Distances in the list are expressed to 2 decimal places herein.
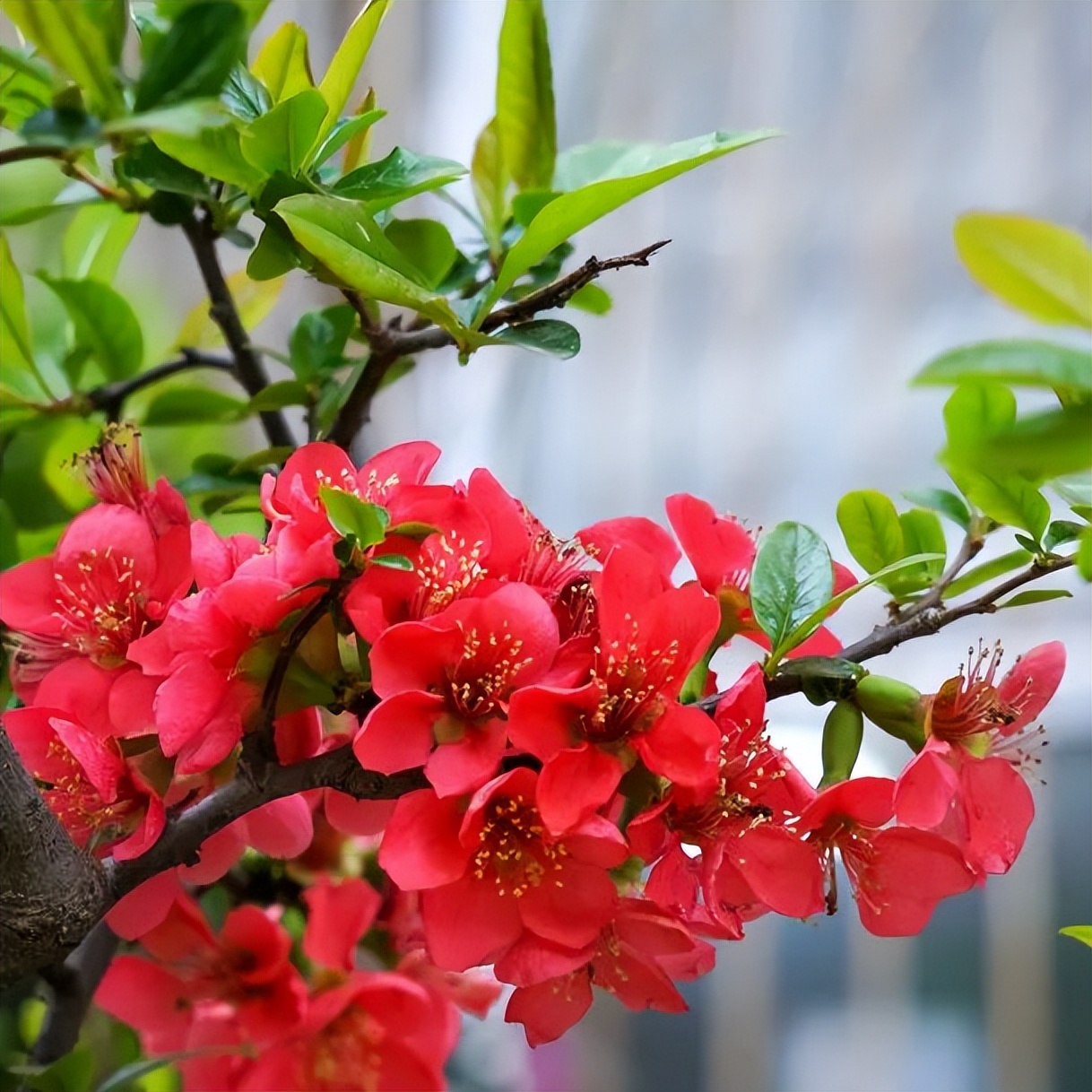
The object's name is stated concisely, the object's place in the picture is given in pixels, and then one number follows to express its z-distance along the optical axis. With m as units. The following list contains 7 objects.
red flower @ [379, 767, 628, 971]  0.87
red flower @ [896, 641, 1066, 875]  0.88
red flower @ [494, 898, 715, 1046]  0.88
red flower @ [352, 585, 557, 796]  0.87
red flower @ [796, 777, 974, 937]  0.88
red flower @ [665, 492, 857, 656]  0.91
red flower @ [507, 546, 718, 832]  0.86
